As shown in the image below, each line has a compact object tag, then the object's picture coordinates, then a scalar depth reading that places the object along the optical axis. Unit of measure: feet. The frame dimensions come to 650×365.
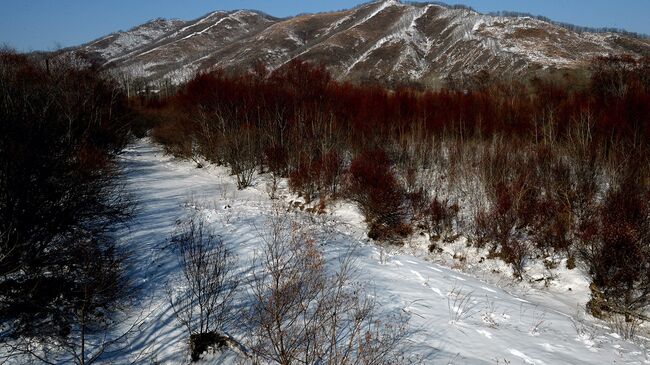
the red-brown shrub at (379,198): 38.32
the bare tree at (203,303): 17.78
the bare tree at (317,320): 16.12
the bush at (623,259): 24.58
